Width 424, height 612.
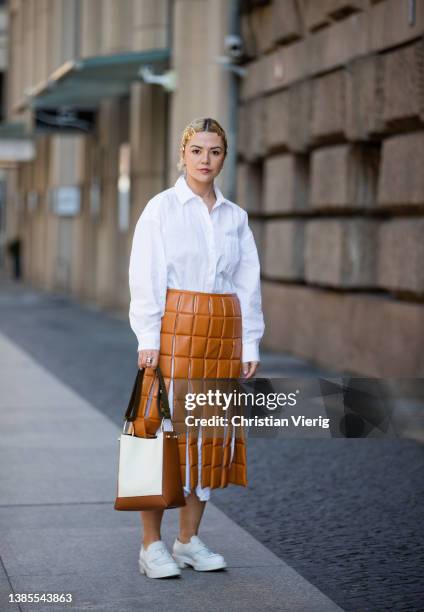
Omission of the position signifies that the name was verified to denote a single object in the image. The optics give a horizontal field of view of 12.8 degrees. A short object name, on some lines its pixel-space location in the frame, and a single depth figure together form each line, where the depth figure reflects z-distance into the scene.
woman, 7.10
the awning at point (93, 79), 25.18
